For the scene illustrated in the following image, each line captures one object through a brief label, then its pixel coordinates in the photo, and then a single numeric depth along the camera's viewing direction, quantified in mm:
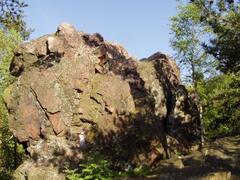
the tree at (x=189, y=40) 30286
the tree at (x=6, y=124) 28312
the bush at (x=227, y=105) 19806
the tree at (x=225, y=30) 16297
